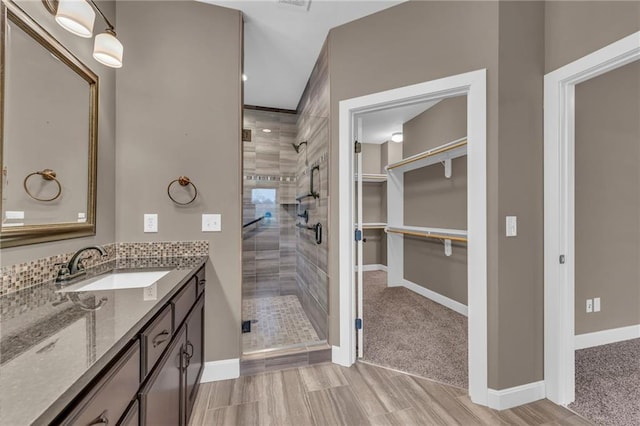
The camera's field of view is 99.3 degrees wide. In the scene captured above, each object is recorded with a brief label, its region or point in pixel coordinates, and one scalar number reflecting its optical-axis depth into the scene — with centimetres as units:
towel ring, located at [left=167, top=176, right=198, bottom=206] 196
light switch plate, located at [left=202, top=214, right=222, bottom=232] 205
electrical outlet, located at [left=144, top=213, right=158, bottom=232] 195
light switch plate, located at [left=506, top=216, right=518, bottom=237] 174
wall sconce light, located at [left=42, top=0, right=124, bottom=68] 121
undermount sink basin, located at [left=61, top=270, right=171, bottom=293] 138
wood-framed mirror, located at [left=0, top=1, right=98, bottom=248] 113
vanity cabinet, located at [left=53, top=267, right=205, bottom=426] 66
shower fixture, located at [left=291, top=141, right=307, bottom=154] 316
